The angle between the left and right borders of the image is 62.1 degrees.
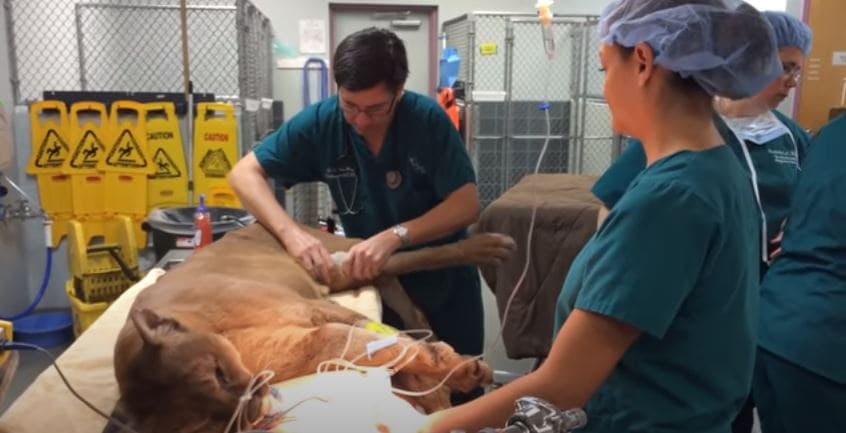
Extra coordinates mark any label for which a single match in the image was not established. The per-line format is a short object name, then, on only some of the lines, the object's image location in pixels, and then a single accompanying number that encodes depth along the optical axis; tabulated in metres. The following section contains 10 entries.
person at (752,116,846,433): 1.51
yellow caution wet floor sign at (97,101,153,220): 3.65
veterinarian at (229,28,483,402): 1.62
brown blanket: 3.10
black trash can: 2.34
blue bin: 3.36
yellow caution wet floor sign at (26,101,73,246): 3.60
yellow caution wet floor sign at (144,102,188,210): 3.71
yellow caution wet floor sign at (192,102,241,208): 3.72
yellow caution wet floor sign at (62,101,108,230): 3.63
